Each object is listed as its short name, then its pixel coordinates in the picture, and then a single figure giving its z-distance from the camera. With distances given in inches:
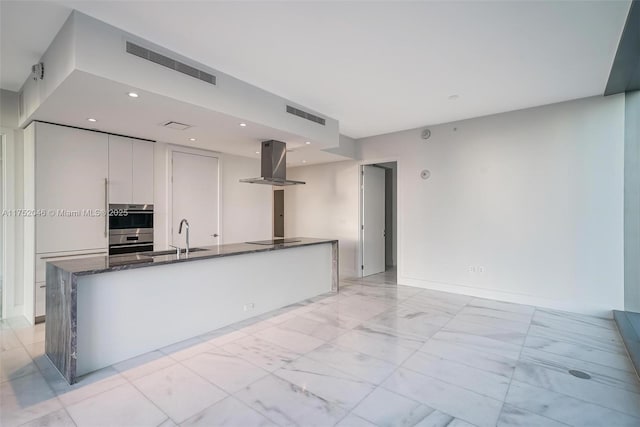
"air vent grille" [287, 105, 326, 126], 165.8
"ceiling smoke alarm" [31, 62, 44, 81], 115.2
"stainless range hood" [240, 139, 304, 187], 181.3
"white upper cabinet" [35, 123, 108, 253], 144.4
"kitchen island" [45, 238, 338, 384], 100.7
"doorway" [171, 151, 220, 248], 197.8
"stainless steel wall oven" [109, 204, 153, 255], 169.5
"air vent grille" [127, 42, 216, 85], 104.3
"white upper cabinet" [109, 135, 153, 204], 168.2
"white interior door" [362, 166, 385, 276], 258.8
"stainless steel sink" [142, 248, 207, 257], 135.0
